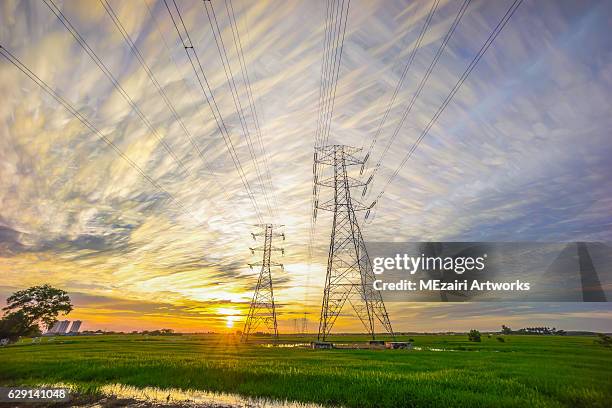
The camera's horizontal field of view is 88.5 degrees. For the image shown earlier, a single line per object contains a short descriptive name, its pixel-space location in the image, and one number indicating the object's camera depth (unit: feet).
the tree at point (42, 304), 279.69
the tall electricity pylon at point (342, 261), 128.47
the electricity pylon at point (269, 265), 203.72
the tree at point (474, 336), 292.55
